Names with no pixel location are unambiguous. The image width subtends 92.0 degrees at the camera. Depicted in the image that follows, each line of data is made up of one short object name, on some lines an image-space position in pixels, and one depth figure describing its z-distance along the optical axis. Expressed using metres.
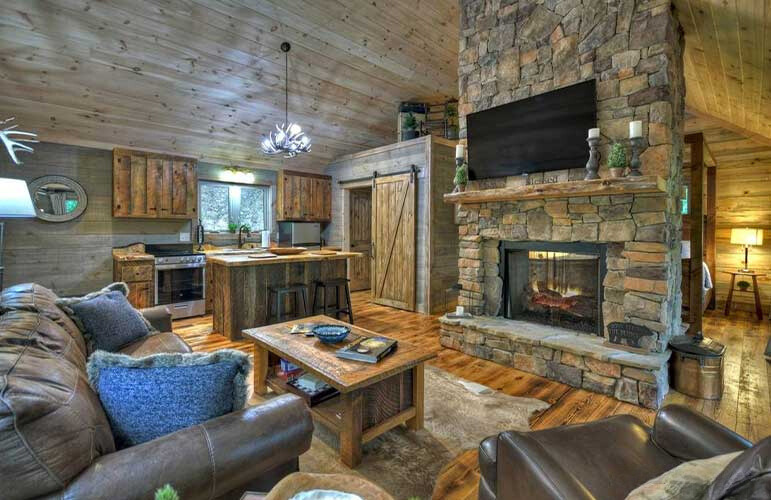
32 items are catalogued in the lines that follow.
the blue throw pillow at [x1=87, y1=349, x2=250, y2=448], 1.24
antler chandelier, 4.32
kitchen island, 4.39
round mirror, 4.82
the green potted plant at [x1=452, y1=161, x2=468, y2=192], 4.01
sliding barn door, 5.89
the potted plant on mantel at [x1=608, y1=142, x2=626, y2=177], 2.92
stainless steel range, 5.16
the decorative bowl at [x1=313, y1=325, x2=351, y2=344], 2.50
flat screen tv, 3.24
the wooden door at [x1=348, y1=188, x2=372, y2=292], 7.48
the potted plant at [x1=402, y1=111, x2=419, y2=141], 6.03
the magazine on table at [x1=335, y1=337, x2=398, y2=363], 2.24
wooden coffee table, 2.07
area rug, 2.00
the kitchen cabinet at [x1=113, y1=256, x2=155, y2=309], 4.97
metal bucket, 2.88
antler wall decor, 4.52
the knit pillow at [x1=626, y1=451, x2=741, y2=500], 0.86
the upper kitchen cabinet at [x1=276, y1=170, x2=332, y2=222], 6.98
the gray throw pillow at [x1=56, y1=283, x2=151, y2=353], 2.29
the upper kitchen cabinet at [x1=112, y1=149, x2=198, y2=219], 5.26
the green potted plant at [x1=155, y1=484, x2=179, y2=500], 0.57
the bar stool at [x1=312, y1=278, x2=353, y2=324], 5.05
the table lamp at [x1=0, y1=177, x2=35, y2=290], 2.53
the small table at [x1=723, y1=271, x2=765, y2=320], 5.26
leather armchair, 1.13
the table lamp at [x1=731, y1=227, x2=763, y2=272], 5.25
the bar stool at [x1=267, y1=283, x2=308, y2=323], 4.60
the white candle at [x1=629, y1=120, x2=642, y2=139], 2.83
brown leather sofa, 0.94
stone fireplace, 2.92
